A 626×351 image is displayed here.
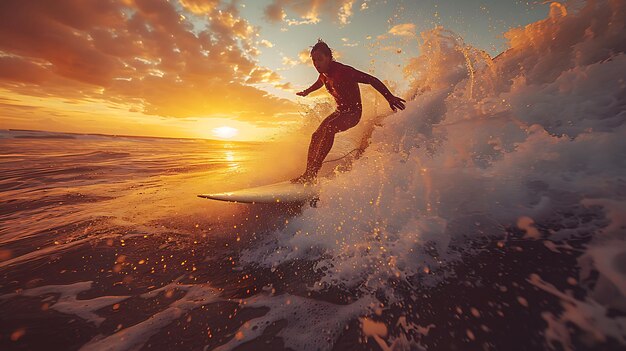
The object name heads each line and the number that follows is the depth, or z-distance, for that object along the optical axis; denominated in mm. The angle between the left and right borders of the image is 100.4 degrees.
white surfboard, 3689
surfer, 4254
